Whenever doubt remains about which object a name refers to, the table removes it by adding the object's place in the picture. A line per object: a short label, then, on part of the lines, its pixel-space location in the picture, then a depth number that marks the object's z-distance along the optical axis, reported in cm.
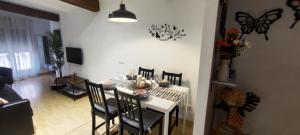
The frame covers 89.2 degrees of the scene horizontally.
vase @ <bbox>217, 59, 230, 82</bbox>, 150
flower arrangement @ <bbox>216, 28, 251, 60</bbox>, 144
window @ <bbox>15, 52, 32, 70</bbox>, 546
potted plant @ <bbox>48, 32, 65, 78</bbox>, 459
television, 454
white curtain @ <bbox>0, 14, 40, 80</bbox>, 505
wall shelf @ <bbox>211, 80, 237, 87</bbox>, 146
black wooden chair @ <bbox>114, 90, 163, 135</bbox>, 174
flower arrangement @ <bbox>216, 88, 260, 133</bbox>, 166
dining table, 187
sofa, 203
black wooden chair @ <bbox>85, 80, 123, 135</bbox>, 202
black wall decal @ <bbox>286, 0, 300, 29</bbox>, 148
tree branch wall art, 280
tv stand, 391
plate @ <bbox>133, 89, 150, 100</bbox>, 200
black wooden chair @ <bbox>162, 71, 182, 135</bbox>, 274
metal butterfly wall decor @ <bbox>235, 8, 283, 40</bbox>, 160
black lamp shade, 206
